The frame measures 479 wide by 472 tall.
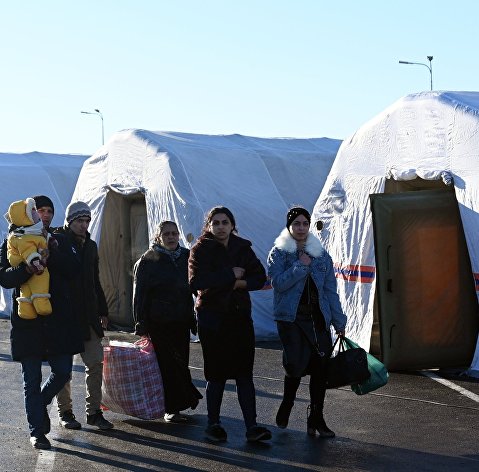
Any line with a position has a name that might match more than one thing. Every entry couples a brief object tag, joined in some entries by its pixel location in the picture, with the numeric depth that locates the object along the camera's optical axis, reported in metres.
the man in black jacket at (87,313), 8.96
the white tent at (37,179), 23.02
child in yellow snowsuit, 8.07
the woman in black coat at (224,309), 8.22
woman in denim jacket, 8.27
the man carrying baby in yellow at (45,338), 8.12
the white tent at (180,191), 16.38
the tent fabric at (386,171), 11.70
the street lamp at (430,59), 40.62
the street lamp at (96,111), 45.44
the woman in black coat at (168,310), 9.19
